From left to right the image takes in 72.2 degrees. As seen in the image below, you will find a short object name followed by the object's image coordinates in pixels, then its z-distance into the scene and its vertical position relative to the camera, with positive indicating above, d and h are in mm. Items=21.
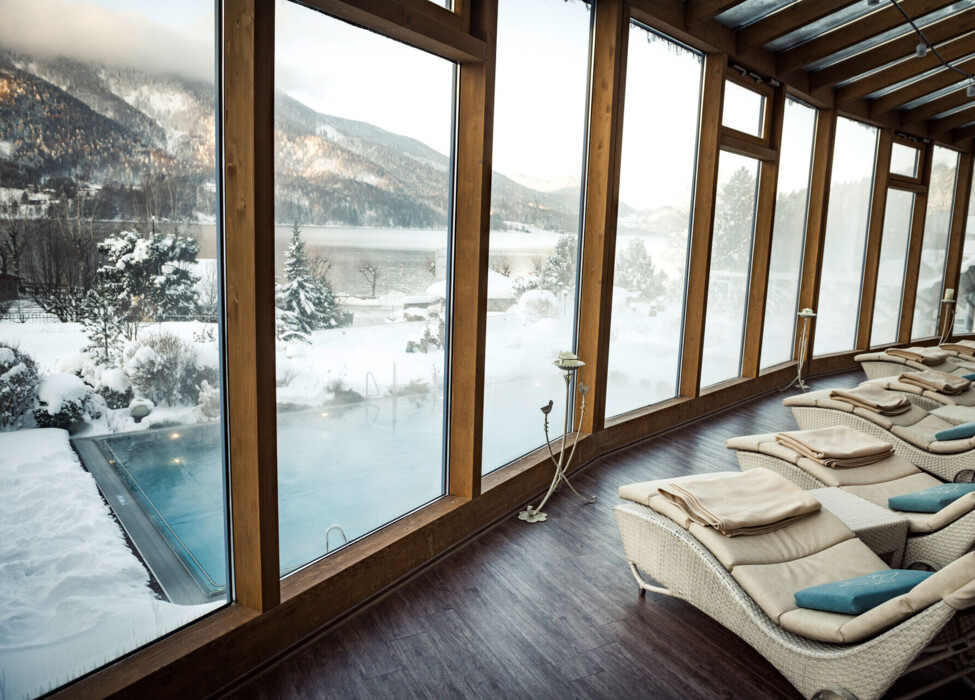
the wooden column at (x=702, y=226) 5551 +337
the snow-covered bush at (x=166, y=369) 2152 -407
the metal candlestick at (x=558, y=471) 3693 -1286
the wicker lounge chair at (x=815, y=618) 1961 -1190
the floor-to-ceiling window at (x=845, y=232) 7727 +468
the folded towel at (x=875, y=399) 4641 -897
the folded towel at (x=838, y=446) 3643 -980
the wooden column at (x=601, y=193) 4340 +463
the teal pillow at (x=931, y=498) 3047 -1032
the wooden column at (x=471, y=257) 3266 -1
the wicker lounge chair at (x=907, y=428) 3969 -1047
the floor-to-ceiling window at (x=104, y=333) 1841 -272
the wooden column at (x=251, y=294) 2197 -154
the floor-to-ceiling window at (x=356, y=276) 2629 -99
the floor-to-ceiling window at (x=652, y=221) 4934 +338
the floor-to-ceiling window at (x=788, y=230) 6863 +412
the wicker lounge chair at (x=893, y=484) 2871 -1108
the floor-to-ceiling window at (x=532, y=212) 3797 +289
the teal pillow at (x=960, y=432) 4035 -948
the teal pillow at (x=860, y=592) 2197 -1062
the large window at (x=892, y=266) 8750 +92
